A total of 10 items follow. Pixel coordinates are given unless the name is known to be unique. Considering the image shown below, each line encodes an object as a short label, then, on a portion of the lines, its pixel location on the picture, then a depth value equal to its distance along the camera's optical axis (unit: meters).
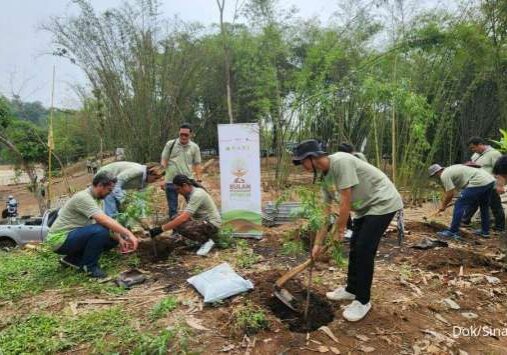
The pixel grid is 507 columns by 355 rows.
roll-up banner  5.35
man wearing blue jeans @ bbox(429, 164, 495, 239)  5.23
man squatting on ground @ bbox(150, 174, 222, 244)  4.48
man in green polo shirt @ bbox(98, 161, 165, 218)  4.81
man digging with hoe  2.82
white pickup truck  6.70
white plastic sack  3.31
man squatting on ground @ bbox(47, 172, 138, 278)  3.79
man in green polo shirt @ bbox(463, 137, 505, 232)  5.75
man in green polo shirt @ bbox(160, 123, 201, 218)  5.52
